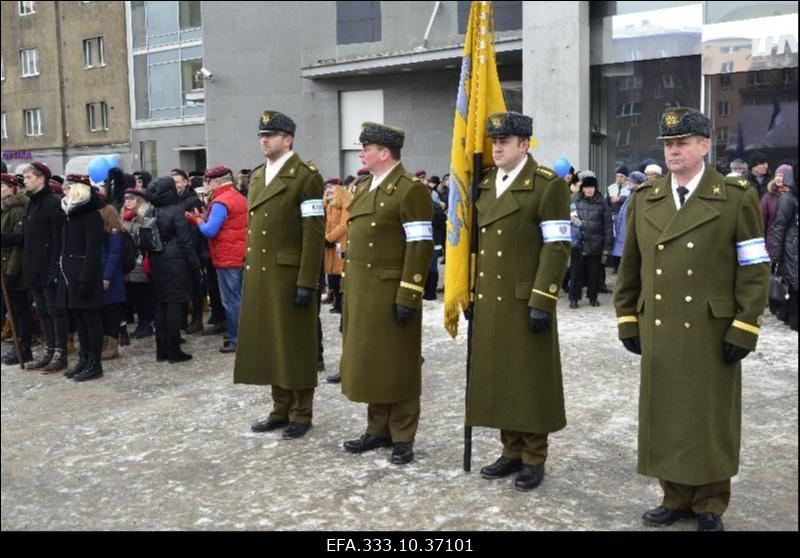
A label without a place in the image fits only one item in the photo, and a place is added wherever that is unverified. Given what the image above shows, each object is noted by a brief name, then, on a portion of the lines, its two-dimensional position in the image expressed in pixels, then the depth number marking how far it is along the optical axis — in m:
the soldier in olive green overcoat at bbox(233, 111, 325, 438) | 5.89
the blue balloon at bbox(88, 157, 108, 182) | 12.91
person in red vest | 8.55
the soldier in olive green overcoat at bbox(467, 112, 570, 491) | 4.72
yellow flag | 5.07
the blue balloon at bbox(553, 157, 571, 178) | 13.54
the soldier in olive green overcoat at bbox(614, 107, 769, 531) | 3.98
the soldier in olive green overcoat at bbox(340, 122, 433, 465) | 5.27
